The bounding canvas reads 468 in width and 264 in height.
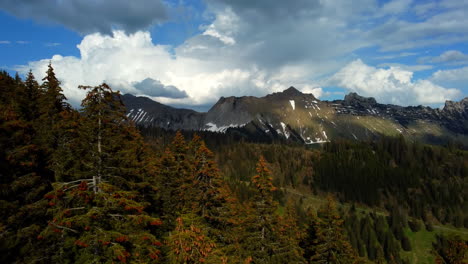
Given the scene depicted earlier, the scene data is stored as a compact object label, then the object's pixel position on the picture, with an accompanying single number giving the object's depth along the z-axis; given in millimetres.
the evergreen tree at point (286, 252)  27016
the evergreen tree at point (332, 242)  30734
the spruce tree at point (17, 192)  15195
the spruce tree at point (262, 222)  26656
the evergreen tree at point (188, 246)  13883
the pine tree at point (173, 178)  28641
